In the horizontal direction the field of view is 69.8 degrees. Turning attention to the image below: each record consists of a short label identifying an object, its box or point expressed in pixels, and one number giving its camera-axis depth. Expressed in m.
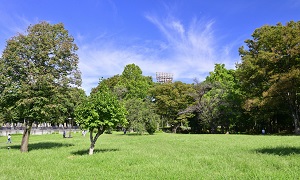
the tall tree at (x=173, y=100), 47.81
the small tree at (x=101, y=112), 13.91
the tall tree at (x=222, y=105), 41.11
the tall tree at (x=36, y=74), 16.40
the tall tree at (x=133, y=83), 56.90
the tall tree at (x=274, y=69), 29.26
